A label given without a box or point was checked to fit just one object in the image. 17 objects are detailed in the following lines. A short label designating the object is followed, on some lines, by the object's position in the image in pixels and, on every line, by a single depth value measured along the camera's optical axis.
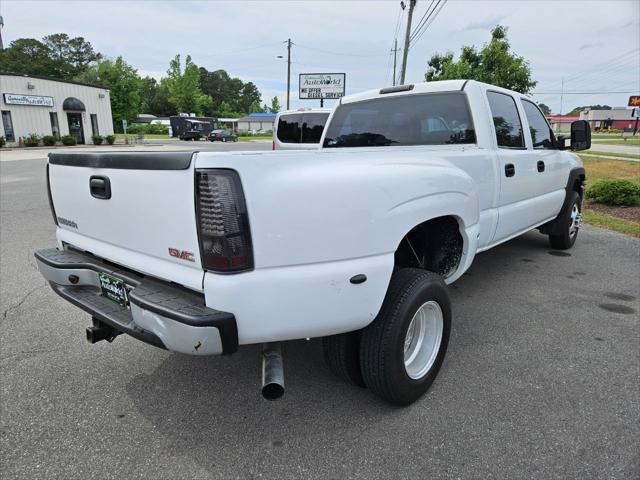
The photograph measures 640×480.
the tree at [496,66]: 16.41
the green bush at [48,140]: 31.44
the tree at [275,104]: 125.38
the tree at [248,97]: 142.36
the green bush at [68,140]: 32.34
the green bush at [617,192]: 9.49
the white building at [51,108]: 30.00
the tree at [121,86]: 46.28
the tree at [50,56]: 82.38
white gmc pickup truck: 1.89
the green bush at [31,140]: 30.66
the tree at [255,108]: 131.62
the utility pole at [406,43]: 19.39
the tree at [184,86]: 74.75
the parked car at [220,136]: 49.75
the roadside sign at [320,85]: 28.42
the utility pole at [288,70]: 49.28
